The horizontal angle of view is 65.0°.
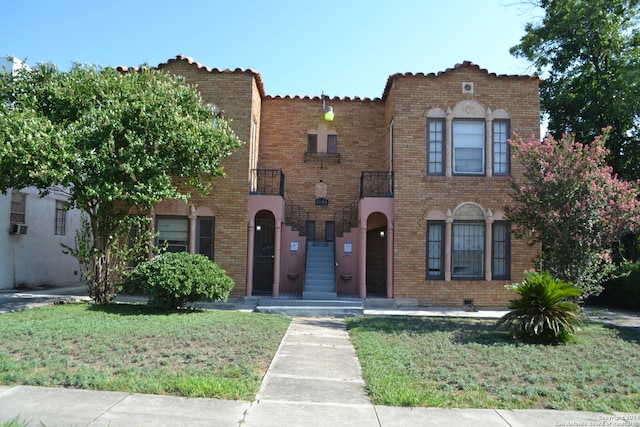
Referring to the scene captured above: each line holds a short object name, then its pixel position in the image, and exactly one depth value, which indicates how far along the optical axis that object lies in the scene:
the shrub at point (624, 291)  14.98
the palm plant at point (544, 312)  9.07
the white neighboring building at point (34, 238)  16.08
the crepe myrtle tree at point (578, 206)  10.45
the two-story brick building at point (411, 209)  14.29
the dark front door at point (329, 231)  16.45
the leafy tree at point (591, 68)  17.70
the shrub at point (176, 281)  10.94
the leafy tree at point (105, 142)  10.46
